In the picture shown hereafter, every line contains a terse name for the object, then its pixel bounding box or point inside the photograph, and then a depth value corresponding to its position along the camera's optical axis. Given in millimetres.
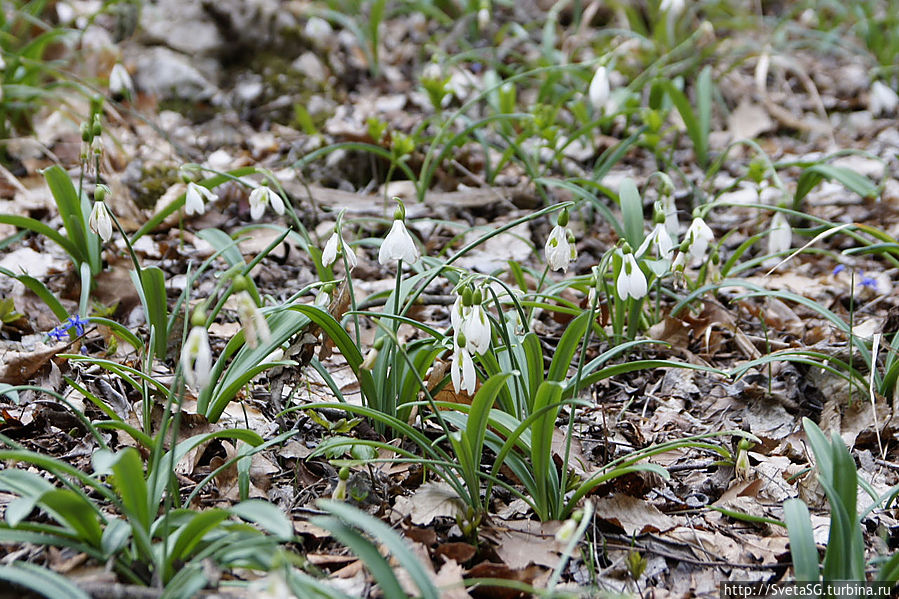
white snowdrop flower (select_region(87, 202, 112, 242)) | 1453
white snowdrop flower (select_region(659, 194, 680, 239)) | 1591
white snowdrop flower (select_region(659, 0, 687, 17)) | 2094
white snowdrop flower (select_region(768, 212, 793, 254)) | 1601
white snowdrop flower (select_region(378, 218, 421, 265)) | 1427
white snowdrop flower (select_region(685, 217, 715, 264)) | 1500
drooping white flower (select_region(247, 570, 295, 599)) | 1302
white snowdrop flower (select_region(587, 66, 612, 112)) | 1685
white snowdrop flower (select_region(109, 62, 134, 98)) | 1730
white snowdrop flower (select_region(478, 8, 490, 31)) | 2160
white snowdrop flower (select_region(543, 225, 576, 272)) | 1443
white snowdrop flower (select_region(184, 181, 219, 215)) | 1512
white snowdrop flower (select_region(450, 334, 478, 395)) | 1404
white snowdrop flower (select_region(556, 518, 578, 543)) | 1349
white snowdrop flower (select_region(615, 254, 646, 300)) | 1430
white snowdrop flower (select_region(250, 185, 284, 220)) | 1523
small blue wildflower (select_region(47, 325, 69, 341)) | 1496
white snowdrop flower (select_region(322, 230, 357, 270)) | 1447
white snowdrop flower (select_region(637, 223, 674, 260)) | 1465
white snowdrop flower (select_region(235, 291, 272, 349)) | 1344
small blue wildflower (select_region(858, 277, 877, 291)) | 1585
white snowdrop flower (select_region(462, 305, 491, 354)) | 1400
